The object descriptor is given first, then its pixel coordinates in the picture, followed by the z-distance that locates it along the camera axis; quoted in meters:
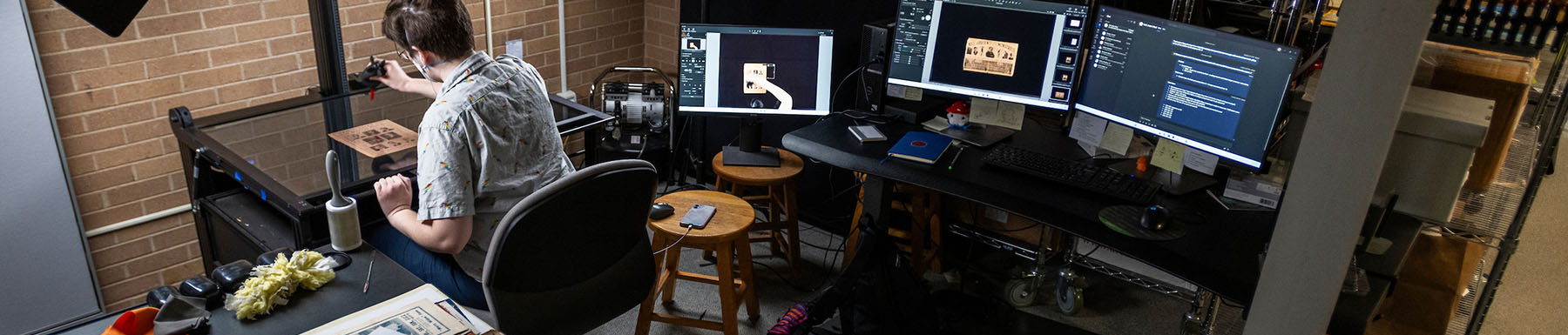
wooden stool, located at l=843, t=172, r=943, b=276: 3.33
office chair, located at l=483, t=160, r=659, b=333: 1.92
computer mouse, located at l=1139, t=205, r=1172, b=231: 2.27
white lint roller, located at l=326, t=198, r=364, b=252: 2.00
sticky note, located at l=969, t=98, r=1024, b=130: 2.90
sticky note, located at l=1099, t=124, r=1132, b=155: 2.64
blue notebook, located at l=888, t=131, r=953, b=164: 2.73
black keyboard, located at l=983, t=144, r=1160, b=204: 2.46
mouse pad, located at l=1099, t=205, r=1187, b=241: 2.25
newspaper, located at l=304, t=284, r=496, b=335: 1.74
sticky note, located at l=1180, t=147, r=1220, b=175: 2.51
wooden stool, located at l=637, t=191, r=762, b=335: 2.68
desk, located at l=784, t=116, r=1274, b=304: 2.15
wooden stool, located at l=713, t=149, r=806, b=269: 3.18
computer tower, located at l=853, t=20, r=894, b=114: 3.03
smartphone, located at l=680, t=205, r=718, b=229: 2.68
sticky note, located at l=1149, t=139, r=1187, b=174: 2.51
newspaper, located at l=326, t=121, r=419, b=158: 2.68
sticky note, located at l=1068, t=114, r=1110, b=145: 2.72
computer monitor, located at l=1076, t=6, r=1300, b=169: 2.29
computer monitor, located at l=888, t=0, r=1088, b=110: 2.74
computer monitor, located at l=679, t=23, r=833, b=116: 3.26
